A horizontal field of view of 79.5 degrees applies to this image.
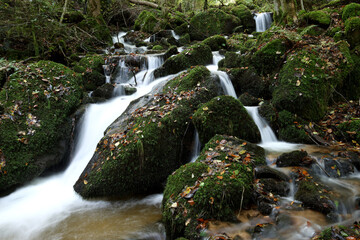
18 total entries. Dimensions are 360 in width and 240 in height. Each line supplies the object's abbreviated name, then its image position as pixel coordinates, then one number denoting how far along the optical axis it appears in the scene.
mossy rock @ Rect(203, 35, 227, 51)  11.97
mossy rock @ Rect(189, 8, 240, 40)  16.66
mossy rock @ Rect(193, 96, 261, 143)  5.07
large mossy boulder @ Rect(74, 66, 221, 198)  4.87
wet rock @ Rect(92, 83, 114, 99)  8.34
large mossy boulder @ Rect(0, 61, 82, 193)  5.35
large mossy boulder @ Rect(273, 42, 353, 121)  5.88
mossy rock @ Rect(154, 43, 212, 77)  8.99
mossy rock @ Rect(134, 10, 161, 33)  17.14
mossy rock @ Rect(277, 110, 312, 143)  5.42
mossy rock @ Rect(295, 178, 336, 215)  3.07
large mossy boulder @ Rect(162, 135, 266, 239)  3.05
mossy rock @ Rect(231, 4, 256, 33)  17.46
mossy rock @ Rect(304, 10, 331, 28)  8.20
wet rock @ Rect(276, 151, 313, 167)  4.16
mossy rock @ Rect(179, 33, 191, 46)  14.99
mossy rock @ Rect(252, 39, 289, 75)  7.10
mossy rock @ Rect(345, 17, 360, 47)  6.85
